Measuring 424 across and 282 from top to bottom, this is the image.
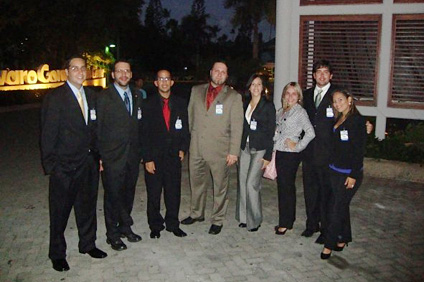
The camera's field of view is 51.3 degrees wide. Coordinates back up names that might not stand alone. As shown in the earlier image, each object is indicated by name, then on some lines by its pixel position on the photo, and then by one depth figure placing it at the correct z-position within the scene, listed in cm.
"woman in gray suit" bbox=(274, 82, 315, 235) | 529
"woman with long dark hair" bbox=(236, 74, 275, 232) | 543
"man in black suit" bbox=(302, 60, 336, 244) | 511
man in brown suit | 545
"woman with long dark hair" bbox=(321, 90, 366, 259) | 466
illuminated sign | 2417
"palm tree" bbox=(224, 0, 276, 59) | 4350
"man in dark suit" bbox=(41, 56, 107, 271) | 435
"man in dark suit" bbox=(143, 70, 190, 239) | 530
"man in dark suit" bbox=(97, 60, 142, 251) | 486
